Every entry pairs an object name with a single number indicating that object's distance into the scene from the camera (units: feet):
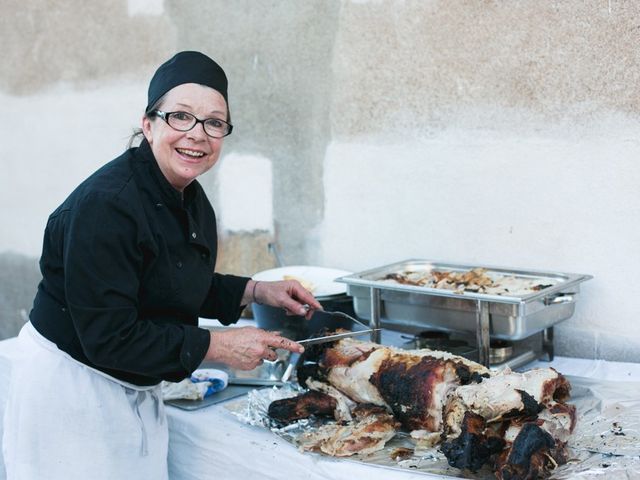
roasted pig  5.56
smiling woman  5.96
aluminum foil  5.68
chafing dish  7.59
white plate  10.50
